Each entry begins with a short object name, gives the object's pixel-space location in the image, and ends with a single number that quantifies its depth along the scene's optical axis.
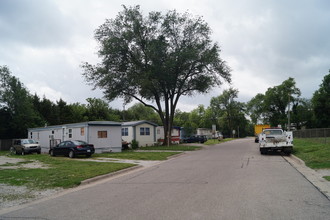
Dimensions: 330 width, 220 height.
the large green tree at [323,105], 60.81
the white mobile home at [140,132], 35.91
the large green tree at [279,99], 79.31
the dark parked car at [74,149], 21.23
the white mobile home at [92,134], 24.93
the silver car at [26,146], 27.08
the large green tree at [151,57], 33.38
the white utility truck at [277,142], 20.05
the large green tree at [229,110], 94.31
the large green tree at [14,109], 41.01
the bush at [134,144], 34.19
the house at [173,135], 42.09
